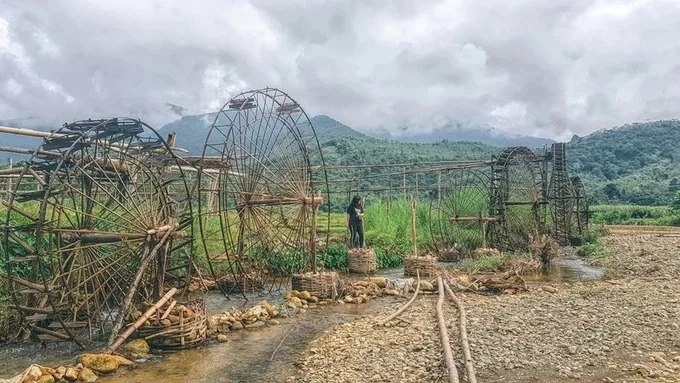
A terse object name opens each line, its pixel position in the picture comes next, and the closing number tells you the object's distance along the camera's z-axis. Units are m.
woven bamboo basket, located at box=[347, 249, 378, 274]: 16.11
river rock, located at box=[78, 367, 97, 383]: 6.94
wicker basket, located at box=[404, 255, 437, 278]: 15.12
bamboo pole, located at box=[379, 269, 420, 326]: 9.43
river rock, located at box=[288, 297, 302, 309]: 11.32
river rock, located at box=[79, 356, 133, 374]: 7.21
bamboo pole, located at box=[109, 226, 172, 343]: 8.05
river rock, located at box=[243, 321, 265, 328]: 9.83
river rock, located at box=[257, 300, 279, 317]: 10.54
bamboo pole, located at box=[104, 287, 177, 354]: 7.71
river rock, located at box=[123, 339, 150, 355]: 7.98
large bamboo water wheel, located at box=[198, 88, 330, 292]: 12.07
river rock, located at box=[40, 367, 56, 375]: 6.81
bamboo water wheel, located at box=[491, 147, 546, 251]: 19.05
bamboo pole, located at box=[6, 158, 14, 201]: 13.44
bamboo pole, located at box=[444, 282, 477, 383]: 5.94
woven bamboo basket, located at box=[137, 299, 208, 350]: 8.31
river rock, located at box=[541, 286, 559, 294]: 12.08
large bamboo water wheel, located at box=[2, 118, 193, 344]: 8.36
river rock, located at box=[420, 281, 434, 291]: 12.66
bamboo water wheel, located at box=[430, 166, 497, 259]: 19.41
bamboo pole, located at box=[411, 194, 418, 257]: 15.02
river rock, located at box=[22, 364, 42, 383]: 6.55
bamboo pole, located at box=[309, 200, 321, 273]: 12.30
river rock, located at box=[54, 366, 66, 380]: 6.86
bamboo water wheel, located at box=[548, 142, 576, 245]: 21.97
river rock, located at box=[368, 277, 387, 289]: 13.18
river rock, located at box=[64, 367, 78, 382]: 6.91
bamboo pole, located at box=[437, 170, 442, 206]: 19.11
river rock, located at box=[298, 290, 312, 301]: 11.86
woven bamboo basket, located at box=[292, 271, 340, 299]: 12.07
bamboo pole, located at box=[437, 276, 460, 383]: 6.00
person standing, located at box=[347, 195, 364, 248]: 16.81
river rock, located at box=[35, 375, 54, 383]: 6.66
